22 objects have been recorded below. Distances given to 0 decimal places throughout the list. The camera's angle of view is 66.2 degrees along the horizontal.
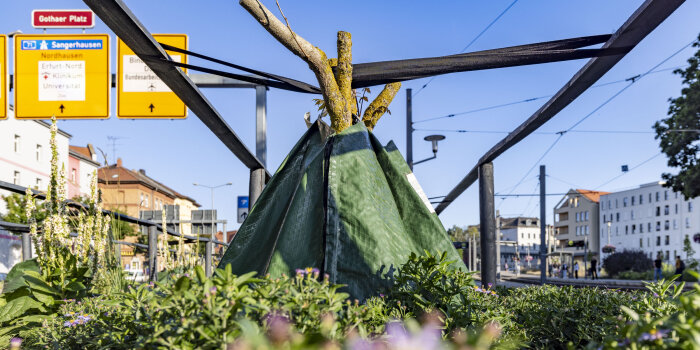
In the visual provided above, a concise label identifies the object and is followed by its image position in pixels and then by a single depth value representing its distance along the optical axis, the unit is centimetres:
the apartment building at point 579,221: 9356
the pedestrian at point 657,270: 2991
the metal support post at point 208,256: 753
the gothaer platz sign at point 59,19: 814
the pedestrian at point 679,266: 2613
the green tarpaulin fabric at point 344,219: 201
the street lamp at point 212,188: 4482
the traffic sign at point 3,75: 820
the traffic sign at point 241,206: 941
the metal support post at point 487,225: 368
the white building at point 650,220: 7544
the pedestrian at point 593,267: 4081
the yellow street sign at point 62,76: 818
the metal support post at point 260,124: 528
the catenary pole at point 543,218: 1981
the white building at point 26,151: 3331
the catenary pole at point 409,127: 1517
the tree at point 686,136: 2125
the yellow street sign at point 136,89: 797
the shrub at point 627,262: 4551
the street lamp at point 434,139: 1552
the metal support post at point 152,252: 490
